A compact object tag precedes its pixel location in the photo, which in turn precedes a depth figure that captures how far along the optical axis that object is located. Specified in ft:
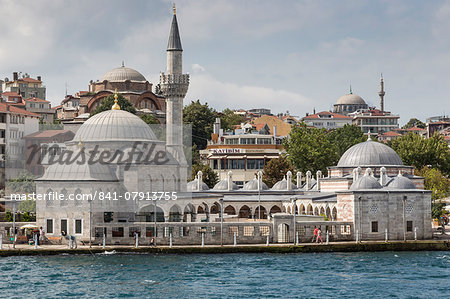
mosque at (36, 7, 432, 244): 118.52
